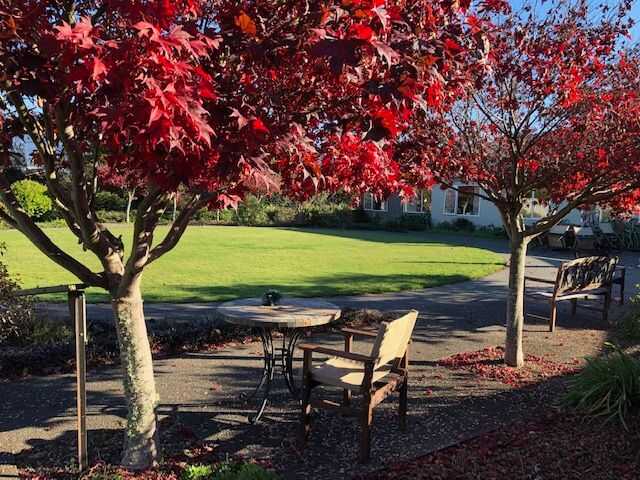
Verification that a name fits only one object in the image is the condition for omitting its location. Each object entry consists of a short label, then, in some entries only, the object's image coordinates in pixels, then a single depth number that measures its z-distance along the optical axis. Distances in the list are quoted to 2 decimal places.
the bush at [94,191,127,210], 35.66
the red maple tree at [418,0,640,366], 5.05
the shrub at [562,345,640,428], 4.14
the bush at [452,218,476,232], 30.19
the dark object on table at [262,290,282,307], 4.99
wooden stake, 3.31
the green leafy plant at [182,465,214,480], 3.25
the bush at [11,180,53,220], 29.22
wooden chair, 3.73
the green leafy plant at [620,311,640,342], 7.38
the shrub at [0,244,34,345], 6.30
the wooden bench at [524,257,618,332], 7.84
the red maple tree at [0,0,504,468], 2.17
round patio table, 4.25
